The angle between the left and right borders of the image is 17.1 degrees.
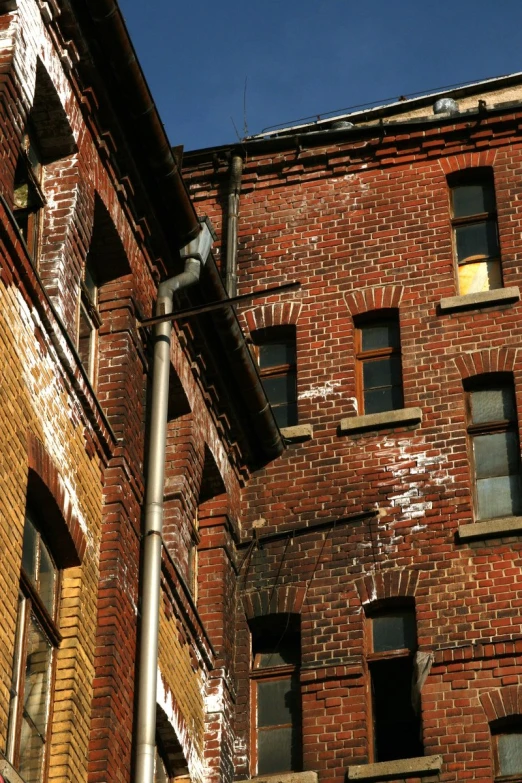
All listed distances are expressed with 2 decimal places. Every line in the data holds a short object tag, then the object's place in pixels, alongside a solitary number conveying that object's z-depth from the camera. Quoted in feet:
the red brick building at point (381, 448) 62.49
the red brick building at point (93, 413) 45.34
